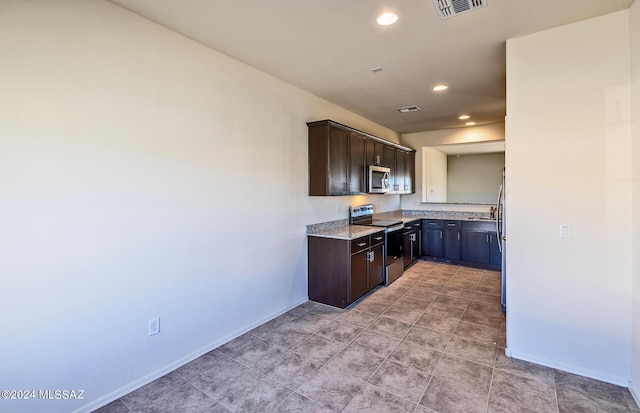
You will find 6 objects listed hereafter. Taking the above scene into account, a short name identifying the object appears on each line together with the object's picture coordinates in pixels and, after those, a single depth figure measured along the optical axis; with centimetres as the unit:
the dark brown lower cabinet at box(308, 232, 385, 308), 362
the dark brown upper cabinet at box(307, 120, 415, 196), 377
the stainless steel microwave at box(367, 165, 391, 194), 462
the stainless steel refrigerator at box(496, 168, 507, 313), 355
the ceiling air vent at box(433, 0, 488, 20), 204
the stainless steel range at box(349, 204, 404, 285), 457
